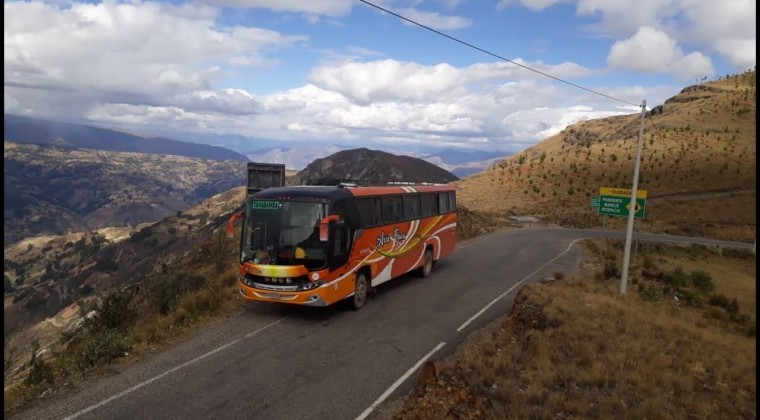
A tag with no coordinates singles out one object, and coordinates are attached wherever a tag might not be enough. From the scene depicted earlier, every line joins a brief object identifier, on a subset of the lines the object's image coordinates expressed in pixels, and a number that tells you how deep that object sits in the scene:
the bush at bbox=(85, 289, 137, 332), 13.59
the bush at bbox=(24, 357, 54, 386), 9.47
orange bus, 13.12
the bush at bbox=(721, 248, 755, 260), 36.86
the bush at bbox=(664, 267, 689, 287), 23.84
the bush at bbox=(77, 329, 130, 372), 10.32
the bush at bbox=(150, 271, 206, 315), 14.74
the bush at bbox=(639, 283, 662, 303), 18.69
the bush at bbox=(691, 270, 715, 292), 24.16
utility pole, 16.52
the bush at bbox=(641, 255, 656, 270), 27.56
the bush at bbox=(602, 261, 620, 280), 23.02
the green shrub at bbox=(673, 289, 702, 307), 20.72
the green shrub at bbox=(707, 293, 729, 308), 21.36
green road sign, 17.73
